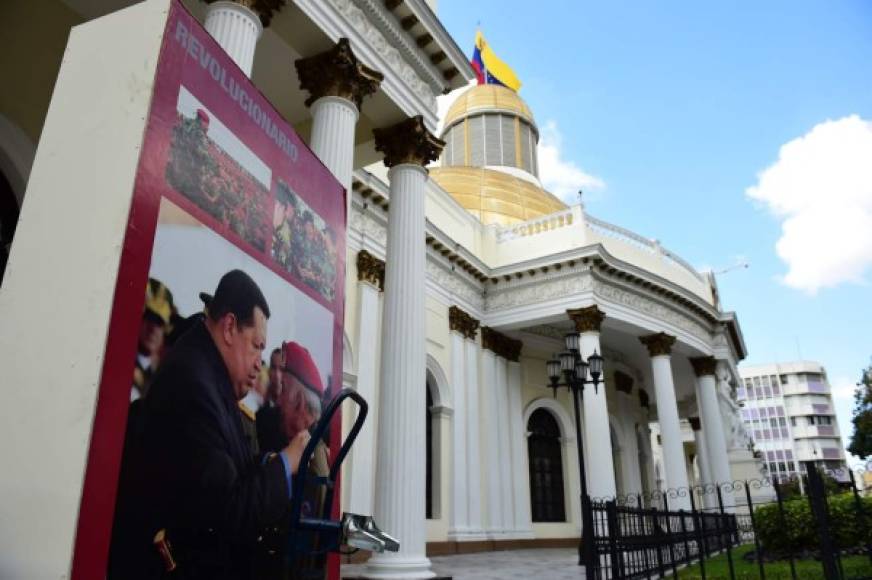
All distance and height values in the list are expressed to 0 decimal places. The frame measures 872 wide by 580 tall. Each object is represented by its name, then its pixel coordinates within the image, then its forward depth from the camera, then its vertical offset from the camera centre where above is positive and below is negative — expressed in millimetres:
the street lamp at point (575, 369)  9555 +2154
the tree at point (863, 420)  27203 +3554
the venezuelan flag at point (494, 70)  27234 +19406
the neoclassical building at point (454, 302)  6082 +4172
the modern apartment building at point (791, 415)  63469 +8865
